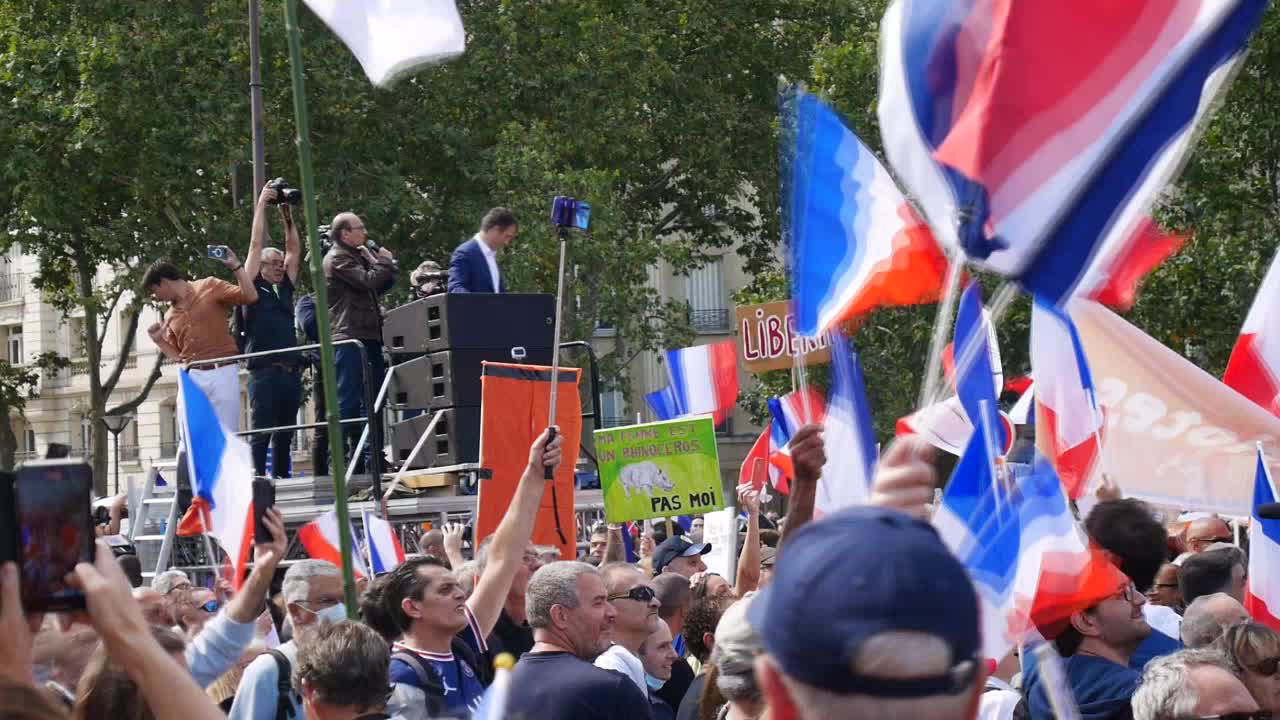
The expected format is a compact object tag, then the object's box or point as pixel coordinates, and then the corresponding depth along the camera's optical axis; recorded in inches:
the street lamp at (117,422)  960.8
